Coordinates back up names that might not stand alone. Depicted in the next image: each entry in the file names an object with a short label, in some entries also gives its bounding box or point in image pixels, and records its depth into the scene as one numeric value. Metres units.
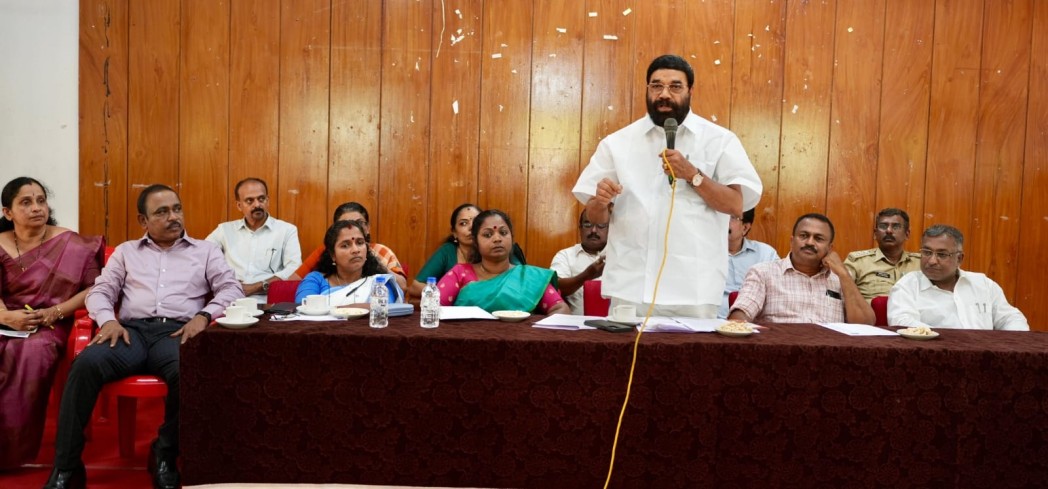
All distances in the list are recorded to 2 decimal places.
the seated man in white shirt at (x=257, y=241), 4.03
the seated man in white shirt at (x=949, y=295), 2.86
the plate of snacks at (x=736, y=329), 2.12
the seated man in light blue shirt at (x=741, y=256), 3.83
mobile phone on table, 2.21
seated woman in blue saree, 2.98
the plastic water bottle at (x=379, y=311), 2.22
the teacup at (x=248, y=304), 2.17
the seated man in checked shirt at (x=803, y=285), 2.96
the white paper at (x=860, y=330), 2.26
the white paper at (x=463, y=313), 2.37
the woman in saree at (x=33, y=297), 2.76
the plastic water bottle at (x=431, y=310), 2.24
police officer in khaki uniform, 3.69
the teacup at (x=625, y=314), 2.28
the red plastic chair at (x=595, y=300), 3.32
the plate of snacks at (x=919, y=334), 2.19
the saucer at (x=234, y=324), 2.09
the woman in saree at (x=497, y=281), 3.02
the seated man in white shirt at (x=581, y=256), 3.78
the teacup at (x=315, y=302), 2.39
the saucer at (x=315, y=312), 2.37
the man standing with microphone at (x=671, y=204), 2.46
